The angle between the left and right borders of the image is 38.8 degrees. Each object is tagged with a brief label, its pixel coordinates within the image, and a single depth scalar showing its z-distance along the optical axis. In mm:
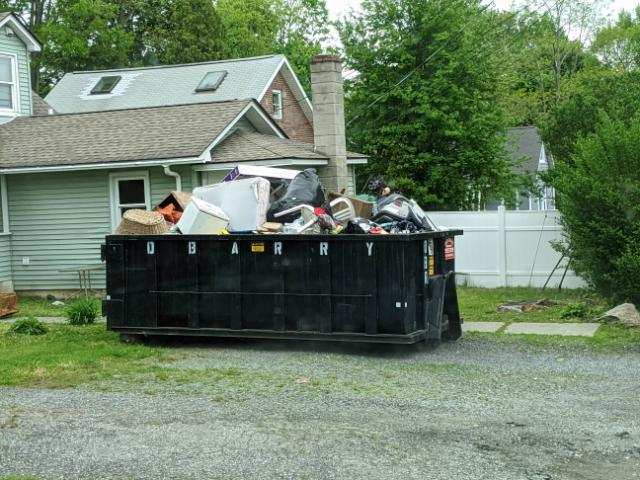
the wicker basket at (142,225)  12211
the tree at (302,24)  54531
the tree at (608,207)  13391
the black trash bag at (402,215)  11516
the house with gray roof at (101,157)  17844
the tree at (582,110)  17656
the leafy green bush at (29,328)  13102
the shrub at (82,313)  14039
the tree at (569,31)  50188
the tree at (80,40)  40250
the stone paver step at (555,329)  12290
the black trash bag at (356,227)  10930
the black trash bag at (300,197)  12047
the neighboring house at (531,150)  40453
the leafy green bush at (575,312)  13633
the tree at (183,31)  43219
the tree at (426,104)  23156
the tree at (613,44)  52469
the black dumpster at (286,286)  10578
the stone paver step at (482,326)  12820
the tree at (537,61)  47406
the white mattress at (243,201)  11922
